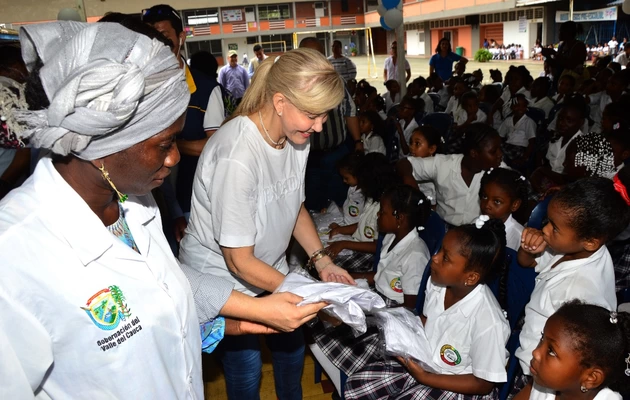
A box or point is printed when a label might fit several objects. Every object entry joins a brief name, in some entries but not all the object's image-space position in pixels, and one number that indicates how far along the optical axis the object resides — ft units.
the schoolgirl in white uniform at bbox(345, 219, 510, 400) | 6.16
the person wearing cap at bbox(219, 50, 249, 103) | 35.27
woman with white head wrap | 3.00
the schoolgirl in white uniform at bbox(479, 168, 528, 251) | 9.12
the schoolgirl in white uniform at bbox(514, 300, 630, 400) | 5.08
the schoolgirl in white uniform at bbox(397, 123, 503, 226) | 10.98
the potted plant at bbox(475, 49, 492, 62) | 98.94
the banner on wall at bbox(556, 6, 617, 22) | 75.46
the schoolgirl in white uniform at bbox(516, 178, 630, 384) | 6.43
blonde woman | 5.41
